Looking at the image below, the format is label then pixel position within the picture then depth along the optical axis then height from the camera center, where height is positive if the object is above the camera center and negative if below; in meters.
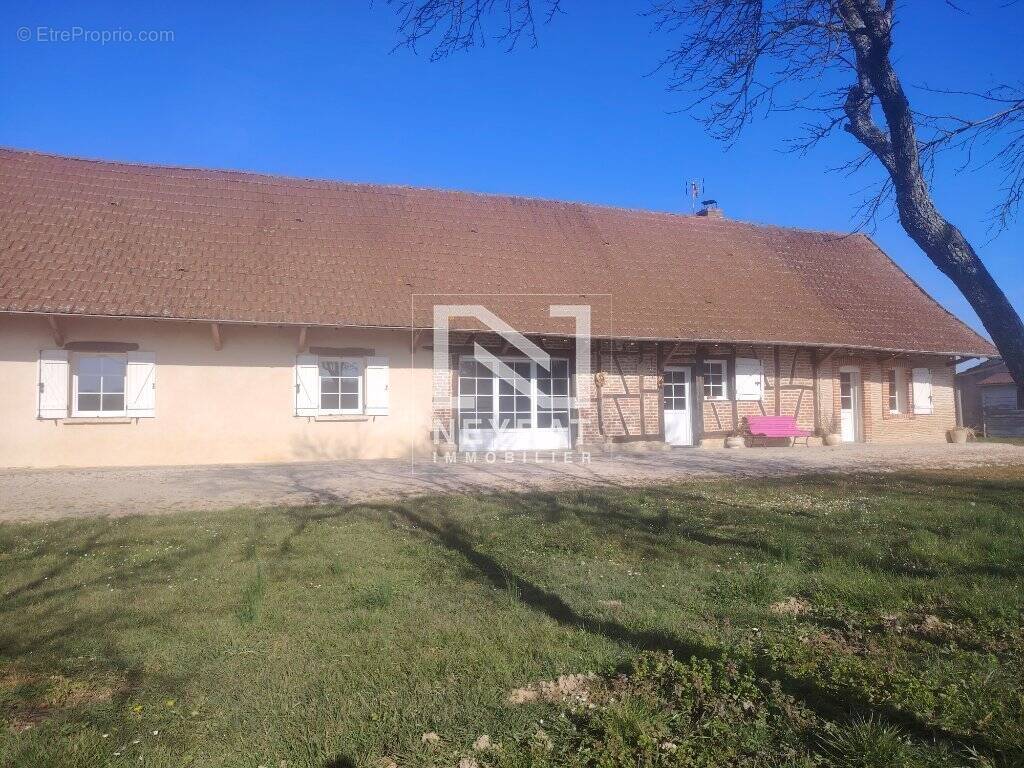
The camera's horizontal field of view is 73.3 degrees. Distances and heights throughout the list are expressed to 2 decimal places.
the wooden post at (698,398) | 14.38 +0.19
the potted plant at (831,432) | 14.84 -0.59
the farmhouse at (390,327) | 11.13 +1.48
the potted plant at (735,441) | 14.29 -0.72
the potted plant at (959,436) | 15.92 -0.74
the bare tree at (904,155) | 3.51 +1.38
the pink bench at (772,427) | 14.26 -0.43
